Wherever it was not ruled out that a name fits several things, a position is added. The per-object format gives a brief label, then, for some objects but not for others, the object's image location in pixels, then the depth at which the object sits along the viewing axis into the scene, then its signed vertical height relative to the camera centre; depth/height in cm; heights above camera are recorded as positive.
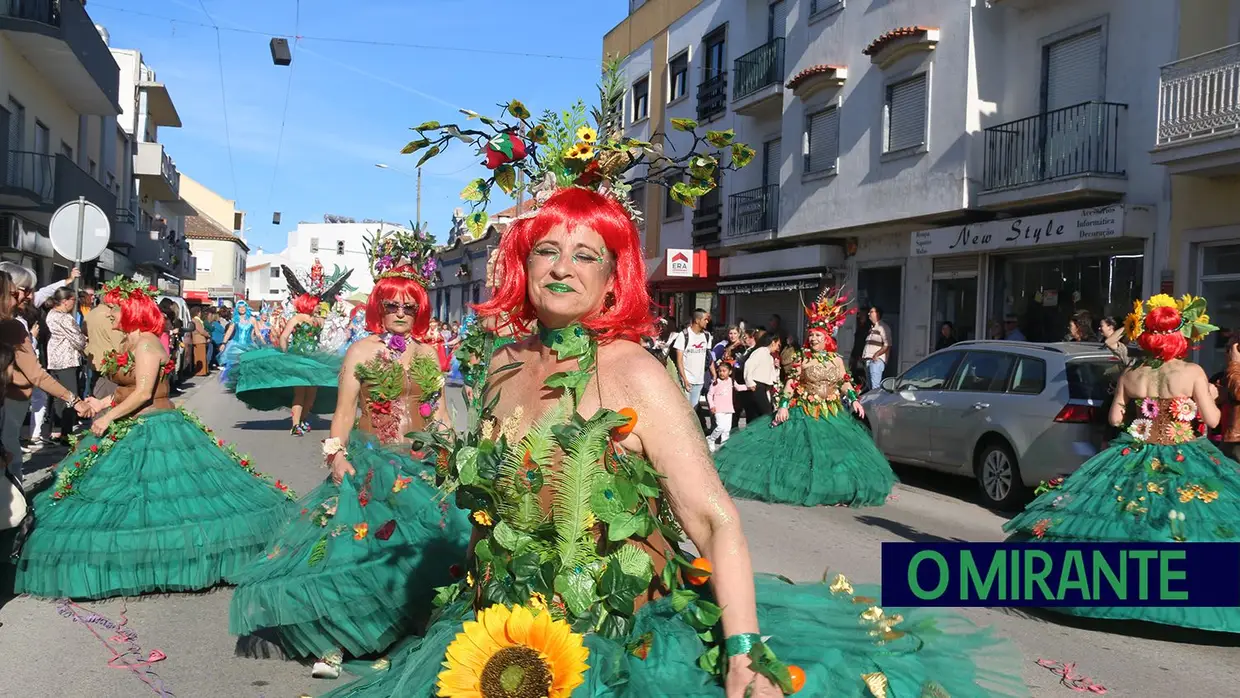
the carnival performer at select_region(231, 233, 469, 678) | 443 -102
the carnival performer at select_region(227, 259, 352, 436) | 1474 -63
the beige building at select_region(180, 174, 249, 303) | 7444 +505
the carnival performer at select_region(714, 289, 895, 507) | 1004 -100
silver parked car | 959 -60
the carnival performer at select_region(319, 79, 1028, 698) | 229 -51
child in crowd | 1390 -76
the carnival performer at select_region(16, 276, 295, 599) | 599 -108
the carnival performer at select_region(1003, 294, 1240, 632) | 604 -72
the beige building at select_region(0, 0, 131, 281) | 2117 +502
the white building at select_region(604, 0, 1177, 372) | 1509 +339
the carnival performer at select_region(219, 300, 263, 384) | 2033 -24
